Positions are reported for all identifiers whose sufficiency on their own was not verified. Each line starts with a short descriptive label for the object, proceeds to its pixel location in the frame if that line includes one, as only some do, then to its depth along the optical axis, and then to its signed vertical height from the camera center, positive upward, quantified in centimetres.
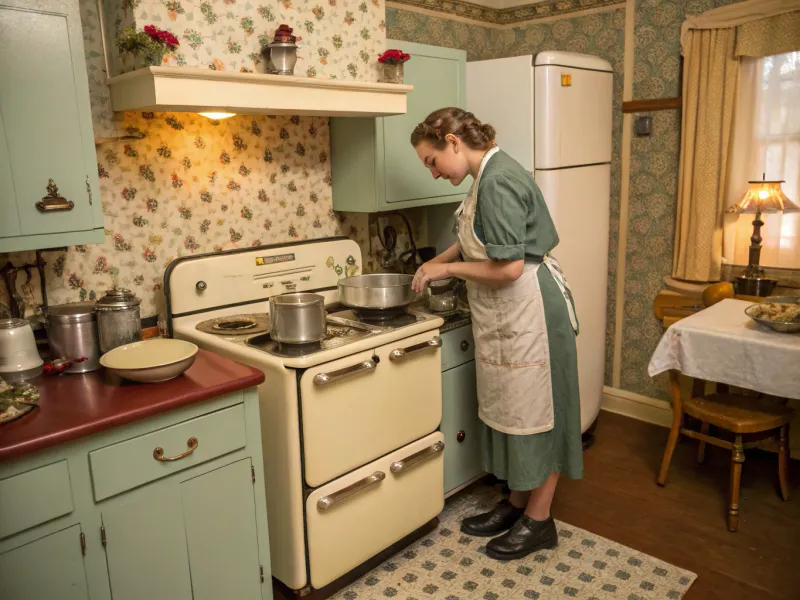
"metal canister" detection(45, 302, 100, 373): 190 -43
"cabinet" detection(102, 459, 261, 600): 166 -94
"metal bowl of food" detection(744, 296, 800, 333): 240 -57
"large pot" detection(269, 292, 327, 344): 203 -44
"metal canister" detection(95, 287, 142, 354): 196 -40
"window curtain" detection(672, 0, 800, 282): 293 +20
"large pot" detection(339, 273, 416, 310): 237 -43
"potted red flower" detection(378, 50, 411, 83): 248 +41
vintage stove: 203 -75
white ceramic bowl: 176 -49
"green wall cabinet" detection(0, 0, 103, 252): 167 +15
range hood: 189 +26
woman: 213 -49
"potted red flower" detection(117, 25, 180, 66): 187 +39
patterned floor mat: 225 -140
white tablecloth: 235 -69
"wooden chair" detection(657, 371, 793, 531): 257 -100
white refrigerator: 285 +11
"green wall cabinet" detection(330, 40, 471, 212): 266 +10
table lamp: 294 -20
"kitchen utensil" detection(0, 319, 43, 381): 178 -44
